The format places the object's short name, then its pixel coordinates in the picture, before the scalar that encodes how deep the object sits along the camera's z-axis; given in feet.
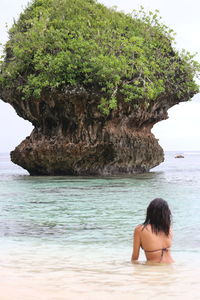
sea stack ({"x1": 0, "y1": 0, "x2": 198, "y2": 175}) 79.36
